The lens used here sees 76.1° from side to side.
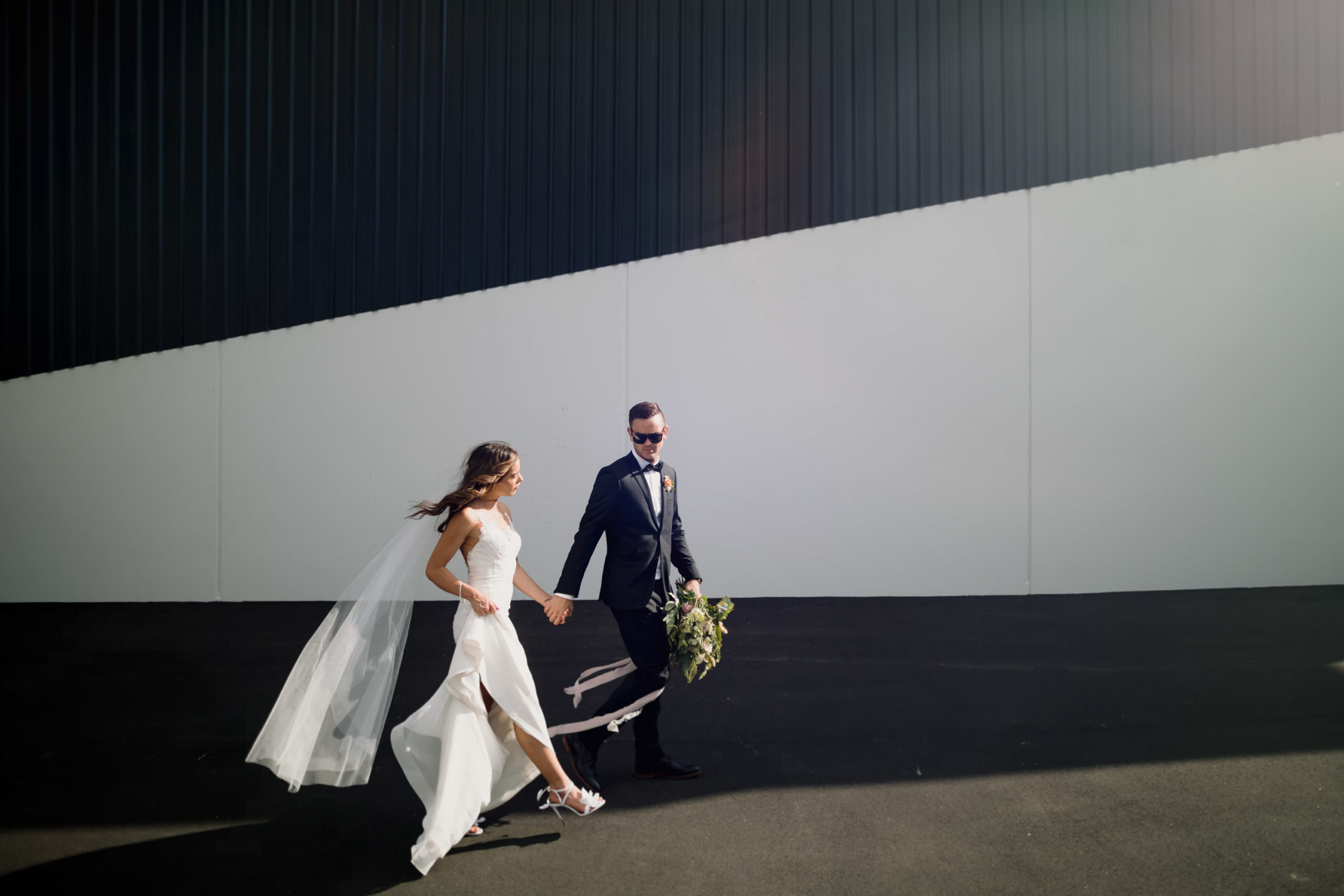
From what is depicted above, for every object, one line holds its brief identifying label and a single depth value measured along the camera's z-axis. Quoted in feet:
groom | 13.26
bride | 11.03
